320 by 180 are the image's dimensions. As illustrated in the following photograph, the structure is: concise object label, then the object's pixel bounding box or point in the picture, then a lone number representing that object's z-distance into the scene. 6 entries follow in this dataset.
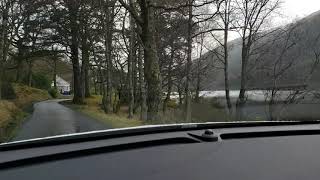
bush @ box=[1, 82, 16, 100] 19.11
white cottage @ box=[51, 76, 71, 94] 50.88
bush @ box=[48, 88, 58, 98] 31.78
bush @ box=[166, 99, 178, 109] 17.77
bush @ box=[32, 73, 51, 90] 31.32
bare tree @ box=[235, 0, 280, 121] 15.97
